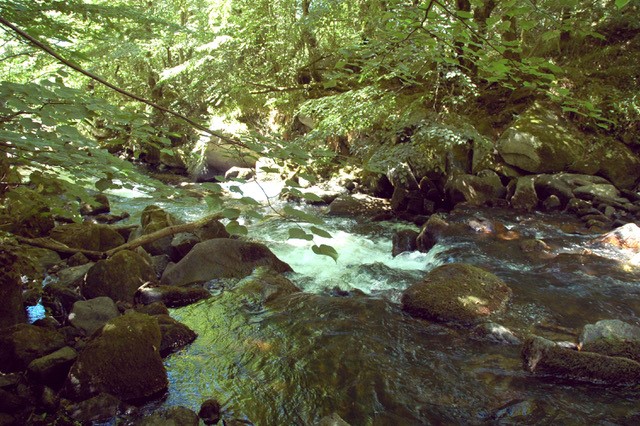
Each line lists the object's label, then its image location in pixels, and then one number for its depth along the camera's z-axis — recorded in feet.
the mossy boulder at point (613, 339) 11.81
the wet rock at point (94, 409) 9.45
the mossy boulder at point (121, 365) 10.09
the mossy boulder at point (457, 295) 14.83
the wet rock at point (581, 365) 11.02
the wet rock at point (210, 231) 23.16
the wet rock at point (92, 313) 13.05
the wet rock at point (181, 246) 21.40
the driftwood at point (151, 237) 17.06
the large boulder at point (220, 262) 18.48
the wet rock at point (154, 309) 14.20
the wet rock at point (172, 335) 12.61
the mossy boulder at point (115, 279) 15.72
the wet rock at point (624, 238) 21.22
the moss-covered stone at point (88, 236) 19.99
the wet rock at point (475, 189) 30.58
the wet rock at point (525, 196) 29.22
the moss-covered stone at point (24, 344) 10.51
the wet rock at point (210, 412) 9.62
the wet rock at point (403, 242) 23.39
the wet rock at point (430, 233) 23.63
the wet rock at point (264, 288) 16.60
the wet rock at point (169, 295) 15.99
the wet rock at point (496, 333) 13.26
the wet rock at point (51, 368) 10.21
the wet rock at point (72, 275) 16.29
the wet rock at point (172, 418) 8.82
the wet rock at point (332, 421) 8.69
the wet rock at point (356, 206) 31.68
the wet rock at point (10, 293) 11.57
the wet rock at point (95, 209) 28.90
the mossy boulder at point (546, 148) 31.14
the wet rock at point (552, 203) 28.68
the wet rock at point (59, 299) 14.54
